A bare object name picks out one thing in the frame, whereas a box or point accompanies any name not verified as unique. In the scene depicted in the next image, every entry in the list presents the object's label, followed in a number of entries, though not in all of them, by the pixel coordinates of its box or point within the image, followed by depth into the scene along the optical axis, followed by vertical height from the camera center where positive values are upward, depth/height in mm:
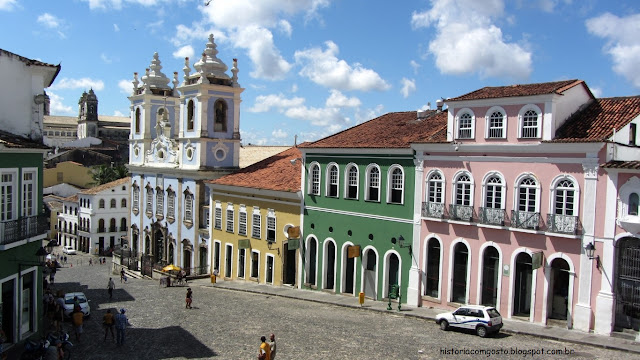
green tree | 80188 -2290
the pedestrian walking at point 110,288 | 29617 -6712
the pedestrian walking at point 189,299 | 25953 -6241
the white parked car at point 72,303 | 23416 -6122
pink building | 19703 -1371
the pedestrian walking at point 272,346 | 15852 -5060
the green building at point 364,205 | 25859 -1899
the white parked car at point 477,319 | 19594 -5187
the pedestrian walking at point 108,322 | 19500 -5574
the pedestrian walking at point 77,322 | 19797 -5678
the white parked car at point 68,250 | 67694 -11344
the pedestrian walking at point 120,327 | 18891 -5547
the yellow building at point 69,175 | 80938 -2691
